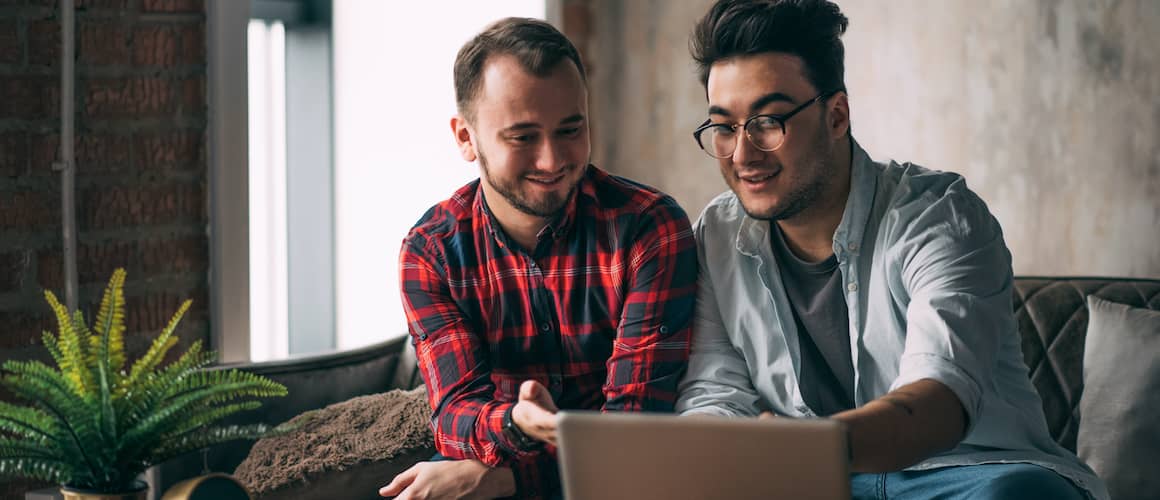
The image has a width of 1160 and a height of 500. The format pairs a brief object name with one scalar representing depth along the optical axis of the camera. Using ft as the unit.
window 10.36
